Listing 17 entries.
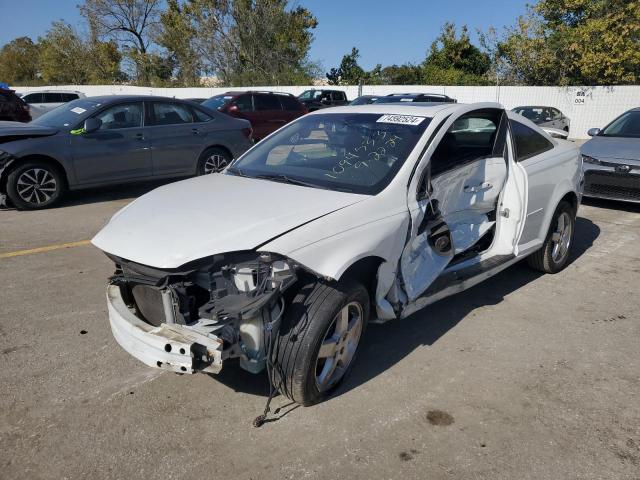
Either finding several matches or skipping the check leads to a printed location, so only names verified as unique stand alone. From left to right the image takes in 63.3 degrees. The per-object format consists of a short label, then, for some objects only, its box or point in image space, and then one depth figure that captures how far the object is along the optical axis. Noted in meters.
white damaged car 2.66
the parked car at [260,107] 13.71
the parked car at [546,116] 19.48
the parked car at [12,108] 12.55
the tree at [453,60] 35.00
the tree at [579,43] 25.45
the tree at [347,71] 41.81
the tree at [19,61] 59.59
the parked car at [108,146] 7.46
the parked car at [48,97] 19.27
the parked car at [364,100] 15.25
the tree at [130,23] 45.96
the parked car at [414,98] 14.00
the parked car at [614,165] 7.62
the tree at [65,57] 49.90
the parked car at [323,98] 24.12
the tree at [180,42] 43.41
